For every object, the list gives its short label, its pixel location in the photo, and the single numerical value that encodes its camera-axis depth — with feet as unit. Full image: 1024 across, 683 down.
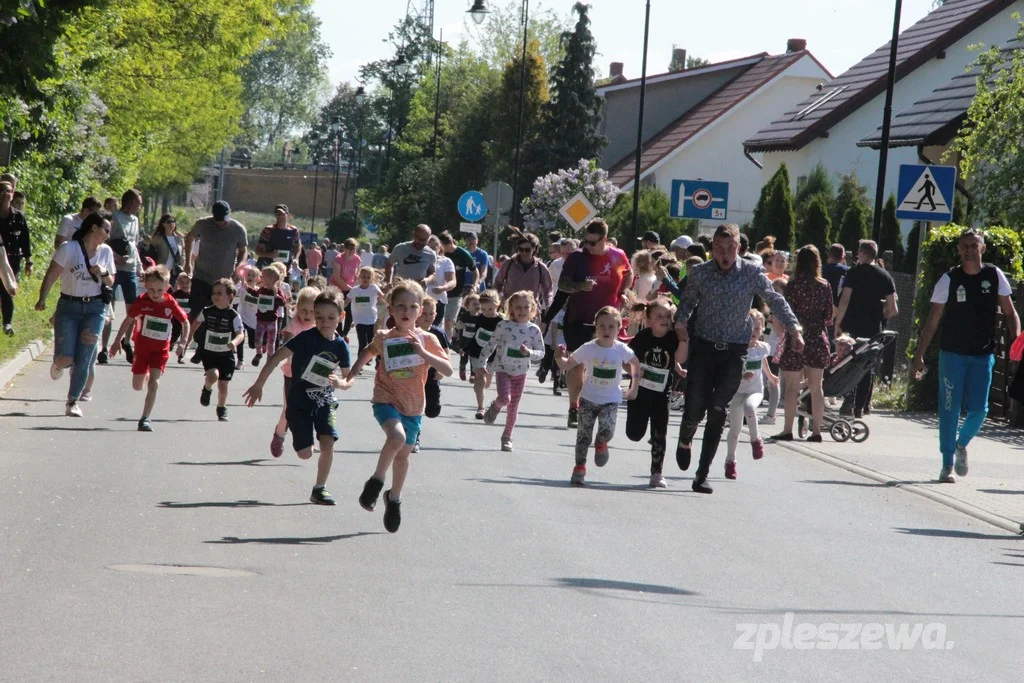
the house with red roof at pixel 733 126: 203.41
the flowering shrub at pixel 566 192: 182.70
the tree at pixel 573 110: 232.32
